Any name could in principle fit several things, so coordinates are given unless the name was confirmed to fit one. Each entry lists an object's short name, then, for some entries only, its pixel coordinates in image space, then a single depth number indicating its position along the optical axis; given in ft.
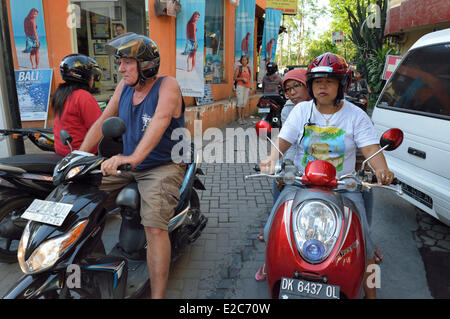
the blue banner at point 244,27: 36.04
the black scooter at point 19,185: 9.37
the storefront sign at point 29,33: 18.67
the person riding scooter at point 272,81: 33.47
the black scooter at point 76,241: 5.99
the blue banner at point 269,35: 42.52
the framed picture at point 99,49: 26.17
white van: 10.45
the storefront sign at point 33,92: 18.81
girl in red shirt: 10.19
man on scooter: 7.84
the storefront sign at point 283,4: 48.52
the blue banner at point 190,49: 23.89
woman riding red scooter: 7.52
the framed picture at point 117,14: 26.66
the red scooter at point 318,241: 5.76
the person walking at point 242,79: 34.55
